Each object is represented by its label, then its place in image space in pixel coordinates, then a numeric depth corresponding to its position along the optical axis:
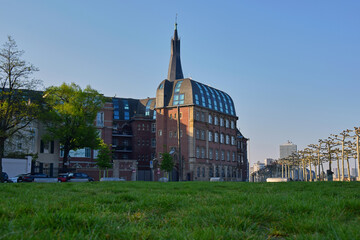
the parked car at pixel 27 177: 41.72
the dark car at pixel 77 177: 48.34
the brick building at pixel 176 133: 78.25
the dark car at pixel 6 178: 40.94
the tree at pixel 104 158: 59.44
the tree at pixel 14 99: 32.72
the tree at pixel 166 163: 71.06
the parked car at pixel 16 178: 42.46
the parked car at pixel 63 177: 46.44
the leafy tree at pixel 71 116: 60.03
